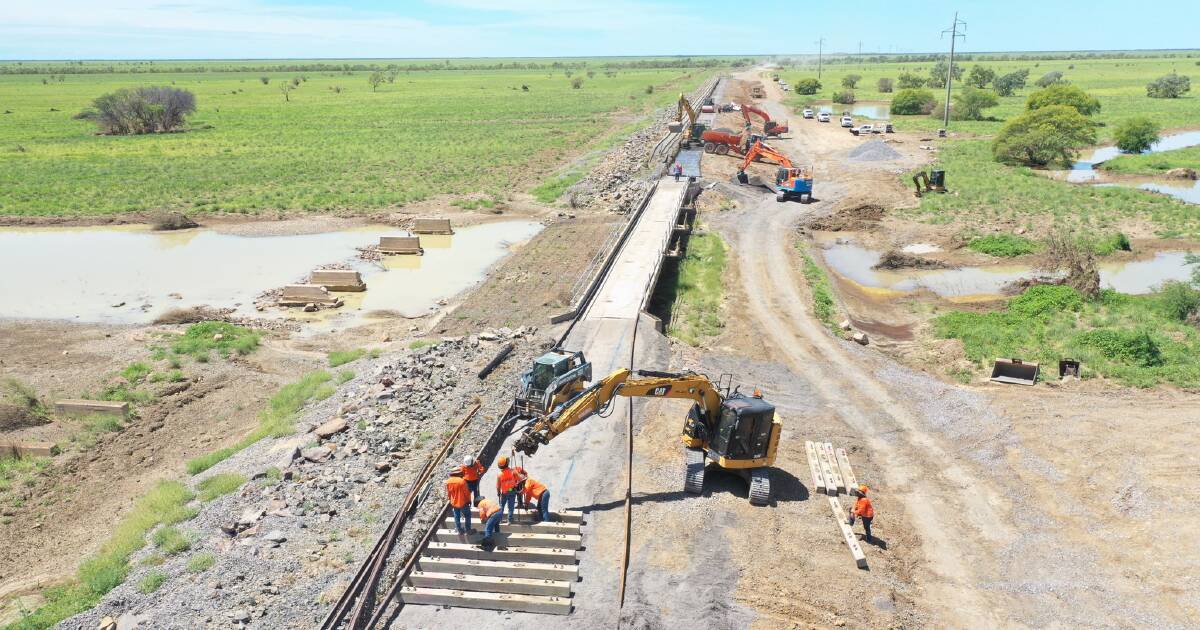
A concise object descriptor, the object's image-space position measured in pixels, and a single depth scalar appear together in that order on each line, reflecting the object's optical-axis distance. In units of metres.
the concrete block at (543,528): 14.16
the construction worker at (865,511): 14.60
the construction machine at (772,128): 72.12
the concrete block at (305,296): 30.48
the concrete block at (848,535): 14.08
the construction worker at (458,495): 13.18
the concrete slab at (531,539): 13.91
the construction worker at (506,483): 13.64
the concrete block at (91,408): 20.94
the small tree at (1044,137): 55.88
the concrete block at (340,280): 32.09
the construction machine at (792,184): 46.38
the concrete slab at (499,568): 13.17
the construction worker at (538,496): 14.13
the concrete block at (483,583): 12.68
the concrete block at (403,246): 37.78
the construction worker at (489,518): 13.63
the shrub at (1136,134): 66.19
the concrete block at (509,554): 13.53
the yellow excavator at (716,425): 14.98
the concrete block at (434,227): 41.44
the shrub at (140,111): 82.44
